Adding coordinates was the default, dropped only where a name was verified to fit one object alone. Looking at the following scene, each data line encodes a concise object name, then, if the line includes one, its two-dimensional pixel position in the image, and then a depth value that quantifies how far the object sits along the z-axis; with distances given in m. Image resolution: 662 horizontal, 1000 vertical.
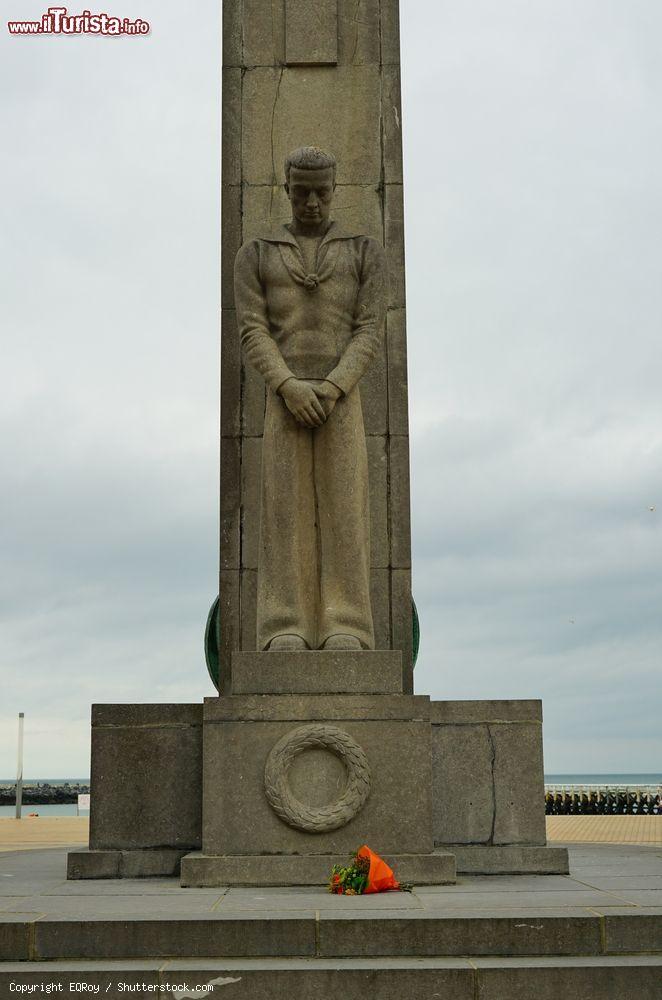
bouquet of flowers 7.44
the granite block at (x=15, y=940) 6.22
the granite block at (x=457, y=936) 6.23
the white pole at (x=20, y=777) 35.94
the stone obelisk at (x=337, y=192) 10.15
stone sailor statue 8.98
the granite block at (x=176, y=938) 6.19
